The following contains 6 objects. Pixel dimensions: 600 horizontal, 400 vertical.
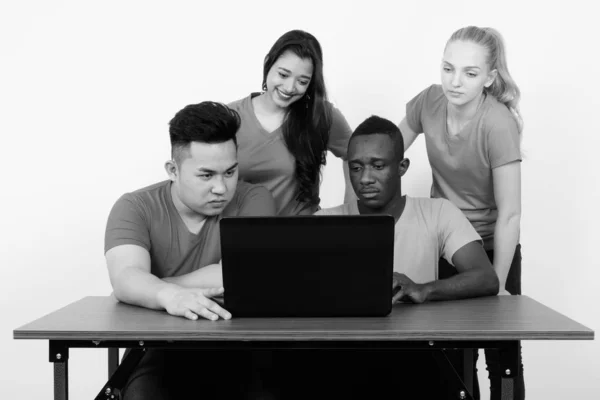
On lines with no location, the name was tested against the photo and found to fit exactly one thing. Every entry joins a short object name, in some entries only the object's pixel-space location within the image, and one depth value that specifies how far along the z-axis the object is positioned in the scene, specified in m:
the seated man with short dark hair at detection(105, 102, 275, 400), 2.34
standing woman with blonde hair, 2.91
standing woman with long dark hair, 2.93
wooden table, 1.98
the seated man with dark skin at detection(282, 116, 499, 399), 2.35
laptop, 2.02
